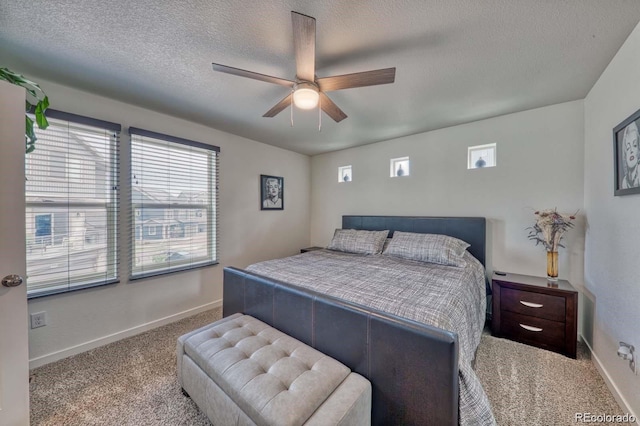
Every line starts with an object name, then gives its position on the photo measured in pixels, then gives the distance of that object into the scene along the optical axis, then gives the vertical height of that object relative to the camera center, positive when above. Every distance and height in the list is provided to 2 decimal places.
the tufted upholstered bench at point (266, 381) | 1.11 -0.89
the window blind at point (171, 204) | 2.61 +0.10
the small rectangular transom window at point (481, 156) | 2.94 +0.69
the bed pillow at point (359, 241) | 3.23 -0.42
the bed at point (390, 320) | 1.18 -0.69
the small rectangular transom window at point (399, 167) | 3.62 +0.68
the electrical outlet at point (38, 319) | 2.02 -0.91
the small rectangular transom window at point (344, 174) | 4.27 +0.67
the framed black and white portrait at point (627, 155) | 1.47 +0.36
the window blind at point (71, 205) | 2.02 +0.06
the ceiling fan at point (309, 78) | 1.38 +0.91
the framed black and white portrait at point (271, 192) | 3.88 +0.31
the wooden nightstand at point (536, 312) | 2.12 -0.94
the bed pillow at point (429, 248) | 2.61 -0.43
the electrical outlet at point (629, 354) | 1.47 -0.89
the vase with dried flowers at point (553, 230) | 2.37 -0.20
